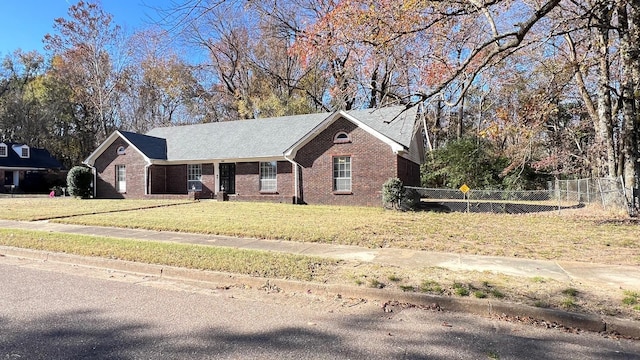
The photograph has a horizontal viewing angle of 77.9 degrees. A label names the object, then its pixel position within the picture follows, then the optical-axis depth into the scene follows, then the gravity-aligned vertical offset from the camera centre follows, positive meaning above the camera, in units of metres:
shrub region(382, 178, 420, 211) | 17.19 -0.60
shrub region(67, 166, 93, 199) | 25.64 +0.17
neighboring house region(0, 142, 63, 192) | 37.03 +2.06
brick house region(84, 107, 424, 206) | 19.25 +1.31
